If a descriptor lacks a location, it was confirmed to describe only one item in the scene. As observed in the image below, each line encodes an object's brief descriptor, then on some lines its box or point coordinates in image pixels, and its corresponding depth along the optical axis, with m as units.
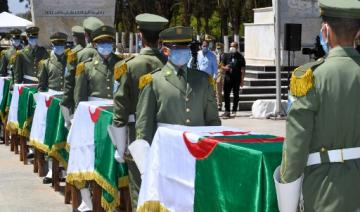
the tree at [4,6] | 90.63
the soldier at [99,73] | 8.21
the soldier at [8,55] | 14.88
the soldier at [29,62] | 12.62
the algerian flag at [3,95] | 13.52
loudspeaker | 19.78
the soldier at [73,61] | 8.74
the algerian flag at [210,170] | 4.16
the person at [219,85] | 20.78
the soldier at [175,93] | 5.79
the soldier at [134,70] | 6.47
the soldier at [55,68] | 10.66
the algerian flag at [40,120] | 9.57
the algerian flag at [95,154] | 6.89
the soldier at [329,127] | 3.78
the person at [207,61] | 19.30
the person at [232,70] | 19.16
